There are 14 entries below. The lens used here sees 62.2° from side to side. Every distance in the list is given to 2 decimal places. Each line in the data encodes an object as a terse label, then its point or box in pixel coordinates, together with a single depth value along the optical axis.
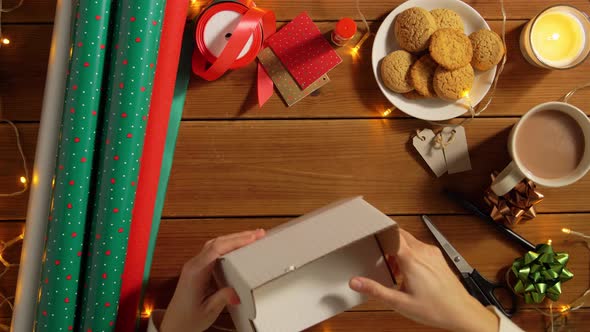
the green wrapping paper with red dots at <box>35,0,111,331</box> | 0.69
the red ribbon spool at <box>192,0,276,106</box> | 0.77
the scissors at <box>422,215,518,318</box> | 0.81
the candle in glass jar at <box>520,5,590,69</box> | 0.82
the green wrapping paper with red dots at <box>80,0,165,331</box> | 0.69
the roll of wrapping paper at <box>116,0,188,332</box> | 0.74
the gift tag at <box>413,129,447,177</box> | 0.83
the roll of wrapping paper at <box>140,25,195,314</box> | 0.81
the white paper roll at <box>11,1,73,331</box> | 0.72
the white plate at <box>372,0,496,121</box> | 0.81
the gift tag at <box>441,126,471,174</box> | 0.83
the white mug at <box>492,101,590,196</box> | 0.75
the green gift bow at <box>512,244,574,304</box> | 0.79
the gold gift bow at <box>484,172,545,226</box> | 0.80
